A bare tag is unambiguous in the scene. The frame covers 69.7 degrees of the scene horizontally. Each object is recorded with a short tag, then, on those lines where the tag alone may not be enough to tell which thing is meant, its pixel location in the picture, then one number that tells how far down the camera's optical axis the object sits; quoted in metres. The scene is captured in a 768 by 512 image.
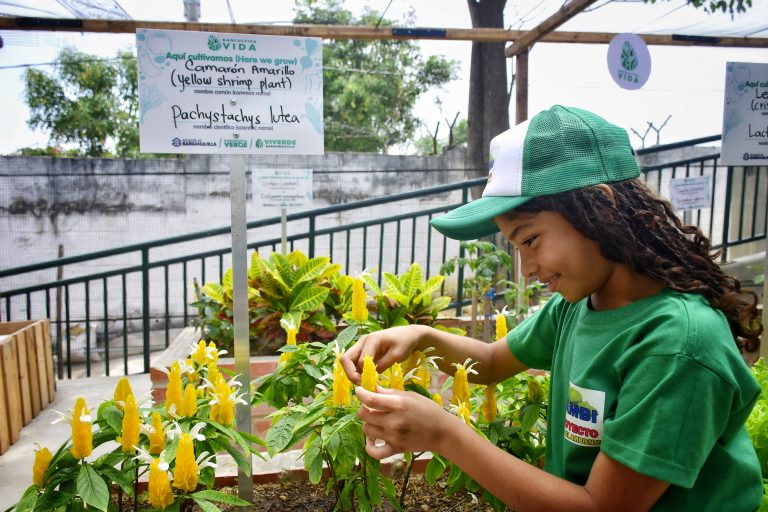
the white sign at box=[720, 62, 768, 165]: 2.66
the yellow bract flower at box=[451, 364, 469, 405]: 1.45
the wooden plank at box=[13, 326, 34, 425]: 3.56
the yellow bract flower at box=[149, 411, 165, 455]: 1.28
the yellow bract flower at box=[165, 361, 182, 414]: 1.37
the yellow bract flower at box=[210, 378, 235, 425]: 1.41
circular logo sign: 3.37
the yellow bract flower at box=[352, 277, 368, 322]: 1.79
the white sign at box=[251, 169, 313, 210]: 3.96
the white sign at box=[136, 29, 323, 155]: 1.57
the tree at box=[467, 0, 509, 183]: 7.43
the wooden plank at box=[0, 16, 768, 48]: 3.67
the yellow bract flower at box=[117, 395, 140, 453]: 1.27
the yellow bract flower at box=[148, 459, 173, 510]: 1.17
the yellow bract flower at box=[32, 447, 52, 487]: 1.22
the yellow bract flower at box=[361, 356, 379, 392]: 1.18
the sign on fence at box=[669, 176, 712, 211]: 4.00
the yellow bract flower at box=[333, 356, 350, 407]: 1.33
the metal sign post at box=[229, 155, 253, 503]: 1.67
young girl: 0.91
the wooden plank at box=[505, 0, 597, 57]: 3.19
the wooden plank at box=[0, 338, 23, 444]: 3.33
